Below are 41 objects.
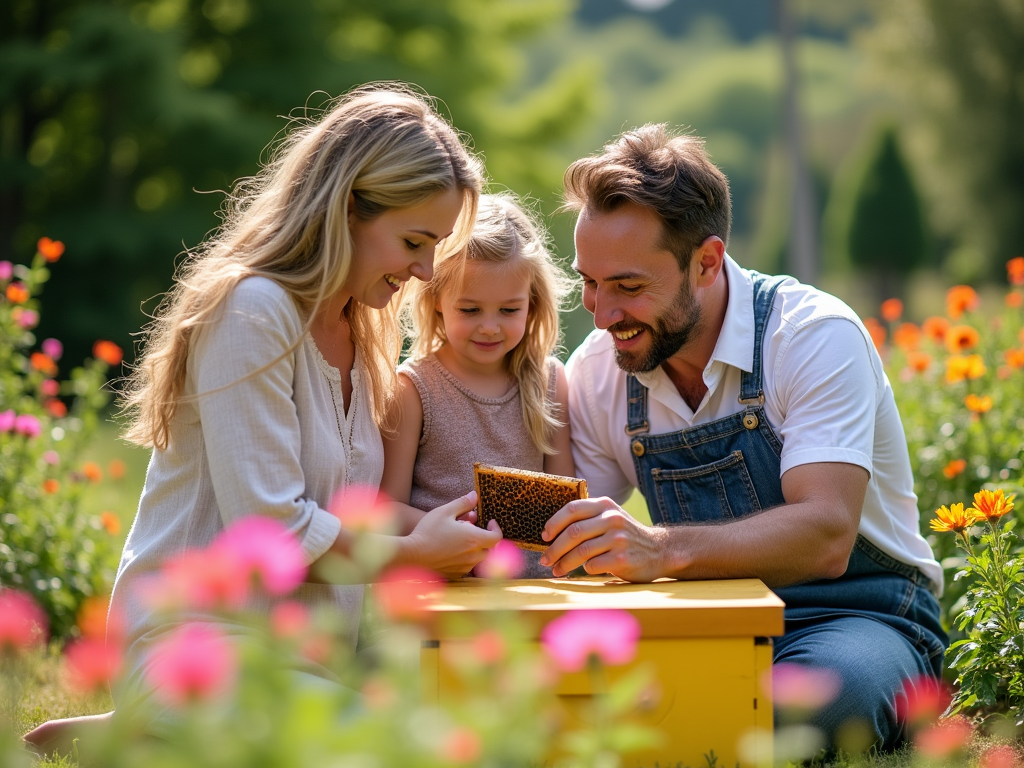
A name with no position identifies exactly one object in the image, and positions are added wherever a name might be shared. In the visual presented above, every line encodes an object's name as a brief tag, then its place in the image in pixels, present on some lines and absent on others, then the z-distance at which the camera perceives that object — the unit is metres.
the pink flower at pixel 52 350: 4.74
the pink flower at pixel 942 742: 1.39
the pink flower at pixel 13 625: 1.26
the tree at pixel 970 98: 24.94
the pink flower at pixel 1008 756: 2.43
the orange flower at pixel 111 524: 4.41
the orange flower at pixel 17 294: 4.32
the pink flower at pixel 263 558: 1.22
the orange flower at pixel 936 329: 4.78
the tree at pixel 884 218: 27.06
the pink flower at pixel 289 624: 1.20
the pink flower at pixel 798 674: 2.62
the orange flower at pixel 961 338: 4.42
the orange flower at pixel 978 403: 3.90
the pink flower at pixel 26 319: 4.41
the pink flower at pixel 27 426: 4.20
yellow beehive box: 2.20
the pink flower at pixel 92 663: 1.27
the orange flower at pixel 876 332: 5.35
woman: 2.48
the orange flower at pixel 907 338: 5.16
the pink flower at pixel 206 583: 1.18
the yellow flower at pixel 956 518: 2.82
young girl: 3.27
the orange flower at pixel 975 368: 4.19
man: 2.87
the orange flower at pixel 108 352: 4.54
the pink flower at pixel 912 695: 2.83
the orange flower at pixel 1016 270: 4.98
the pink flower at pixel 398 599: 1.36
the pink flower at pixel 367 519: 1.34
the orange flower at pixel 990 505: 2.74
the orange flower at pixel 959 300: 4.90
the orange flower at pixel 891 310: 5.66
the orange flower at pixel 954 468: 3.86
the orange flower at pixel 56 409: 4.77
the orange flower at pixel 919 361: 4.52
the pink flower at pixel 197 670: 1.09
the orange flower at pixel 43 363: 4.62
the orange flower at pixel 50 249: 4.37
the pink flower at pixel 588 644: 1.31
